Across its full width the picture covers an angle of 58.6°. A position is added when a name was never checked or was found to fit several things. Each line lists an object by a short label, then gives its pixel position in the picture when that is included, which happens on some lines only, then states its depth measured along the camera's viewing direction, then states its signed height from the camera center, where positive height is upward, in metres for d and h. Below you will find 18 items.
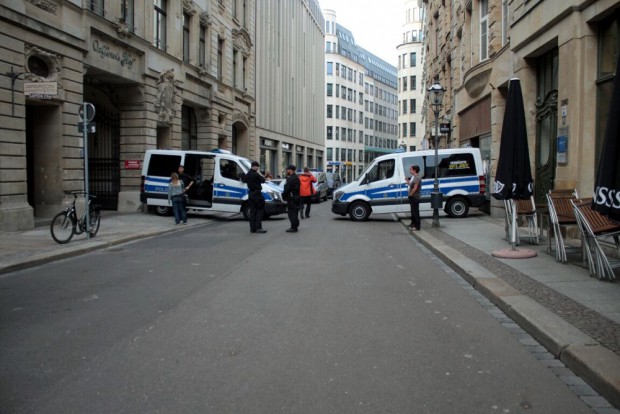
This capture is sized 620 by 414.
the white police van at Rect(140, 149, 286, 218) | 18.20 +0.08
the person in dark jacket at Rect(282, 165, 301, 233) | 14.52 -0.33
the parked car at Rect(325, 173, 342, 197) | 35.99 +0.27
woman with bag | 16.50 -0.36
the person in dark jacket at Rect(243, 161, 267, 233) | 14.26 -0.31
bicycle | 11.17 -0.83
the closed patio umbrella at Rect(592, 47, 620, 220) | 3.45 +0.11
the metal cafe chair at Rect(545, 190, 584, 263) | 8.48 -0.42
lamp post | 15.20 +0.39
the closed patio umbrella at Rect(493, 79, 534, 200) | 8.98 +0.51
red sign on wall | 21.17 +0.80
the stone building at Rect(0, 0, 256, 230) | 13.53 +3.52
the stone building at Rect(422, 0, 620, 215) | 10.63 +2.75
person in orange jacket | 19.27 -0.04
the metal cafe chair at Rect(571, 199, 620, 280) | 7.16 -0.62
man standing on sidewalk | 14.34 -0.23
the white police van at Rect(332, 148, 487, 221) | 18.11 +0.15
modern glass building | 88.06 +14.64
